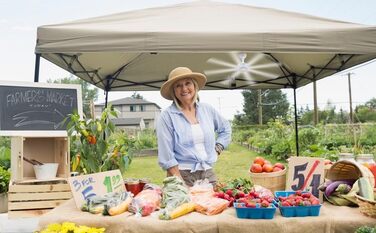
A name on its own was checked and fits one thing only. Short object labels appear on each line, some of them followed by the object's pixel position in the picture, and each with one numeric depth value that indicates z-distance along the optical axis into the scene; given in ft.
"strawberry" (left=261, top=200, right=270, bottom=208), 5.96
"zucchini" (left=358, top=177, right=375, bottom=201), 6.26
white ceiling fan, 16.93
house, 147.33
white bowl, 9.30
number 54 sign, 7.27
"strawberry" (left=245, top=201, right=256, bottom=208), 5.96
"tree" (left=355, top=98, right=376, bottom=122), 83.54
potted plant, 12.38
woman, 8.60
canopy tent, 9.74
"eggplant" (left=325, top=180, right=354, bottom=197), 6.93
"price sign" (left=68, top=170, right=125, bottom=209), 6.84
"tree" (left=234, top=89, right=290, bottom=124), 107.86
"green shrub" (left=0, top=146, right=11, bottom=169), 17.56
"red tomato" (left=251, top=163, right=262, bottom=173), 8.11
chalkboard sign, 9.37
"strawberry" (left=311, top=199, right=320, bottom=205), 6.09
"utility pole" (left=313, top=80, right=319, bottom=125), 48.26
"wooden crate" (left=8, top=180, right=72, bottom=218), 8.98
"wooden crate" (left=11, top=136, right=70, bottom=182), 9.16
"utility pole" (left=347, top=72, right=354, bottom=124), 65.51
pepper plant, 7.73
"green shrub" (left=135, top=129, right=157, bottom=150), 50.72
